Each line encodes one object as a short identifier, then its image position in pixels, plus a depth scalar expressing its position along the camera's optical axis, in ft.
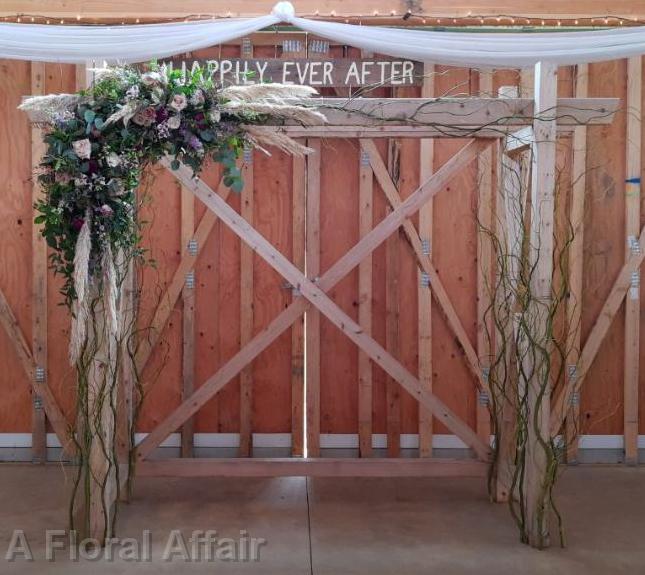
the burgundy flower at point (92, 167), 13.32
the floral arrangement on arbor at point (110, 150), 13.32
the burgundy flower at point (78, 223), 13.38
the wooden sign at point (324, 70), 18.79
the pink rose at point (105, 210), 13.29
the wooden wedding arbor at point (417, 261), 14.57
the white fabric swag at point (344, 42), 15.28
